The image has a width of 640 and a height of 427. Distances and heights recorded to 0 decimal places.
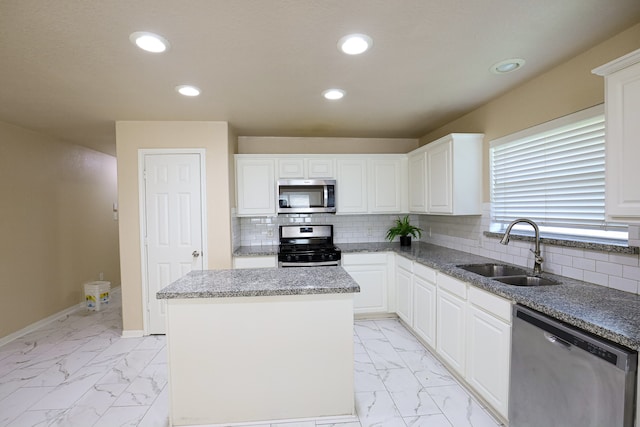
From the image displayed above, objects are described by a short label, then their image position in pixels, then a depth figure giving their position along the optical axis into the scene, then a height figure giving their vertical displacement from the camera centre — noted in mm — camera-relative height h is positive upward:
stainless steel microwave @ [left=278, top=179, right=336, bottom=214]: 3617 +173
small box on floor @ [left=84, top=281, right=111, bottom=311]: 4109 -1189
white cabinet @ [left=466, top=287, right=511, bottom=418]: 1773 -921
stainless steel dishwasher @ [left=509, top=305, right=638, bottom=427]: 1147 -787
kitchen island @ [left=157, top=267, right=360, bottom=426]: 1808 -898
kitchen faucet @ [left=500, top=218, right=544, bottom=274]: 2105 -298
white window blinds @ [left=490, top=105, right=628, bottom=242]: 1868 +216
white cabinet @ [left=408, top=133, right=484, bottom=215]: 2881 +346
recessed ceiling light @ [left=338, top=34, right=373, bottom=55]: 1684 +1000
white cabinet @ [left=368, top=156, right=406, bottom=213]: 3895 +331
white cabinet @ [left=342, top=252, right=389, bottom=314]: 3562 -858
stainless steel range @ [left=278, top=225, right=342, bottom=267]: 3434 -497
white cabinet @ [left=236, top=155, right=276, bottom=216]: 3680 +309
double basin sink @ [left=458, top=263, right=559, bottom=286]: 2070 -529
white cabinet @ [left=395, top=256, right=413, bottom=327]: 3162 -928
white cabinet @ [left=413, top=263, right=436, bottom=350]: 2668 -930
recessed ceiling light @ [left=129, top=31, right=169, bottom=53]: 1625 +990
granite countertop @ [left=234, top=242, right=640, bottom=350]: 1207 -505
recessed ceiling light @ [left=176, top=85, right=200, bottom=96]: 2350 +1006
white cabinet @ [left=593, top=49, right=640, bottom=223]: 1300 +324
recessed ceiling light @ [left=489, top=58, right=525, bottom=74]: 1993 +1008
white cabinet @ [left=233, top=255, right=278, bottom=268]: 3434 -614
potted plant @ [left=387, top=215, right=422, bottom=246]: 3908 -320
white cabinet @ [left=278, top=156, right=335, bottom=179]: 3725 +546
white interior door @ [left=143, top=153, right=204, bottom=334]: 3275 -138
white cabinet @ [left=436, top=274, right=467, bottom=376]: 2215 -930
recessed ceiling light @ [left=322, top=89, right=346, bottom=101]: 2482 +1014
